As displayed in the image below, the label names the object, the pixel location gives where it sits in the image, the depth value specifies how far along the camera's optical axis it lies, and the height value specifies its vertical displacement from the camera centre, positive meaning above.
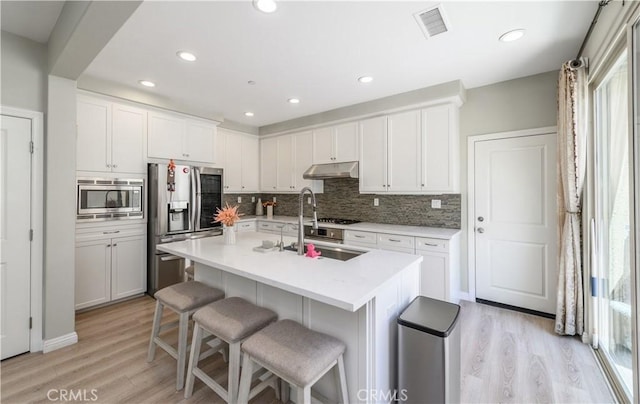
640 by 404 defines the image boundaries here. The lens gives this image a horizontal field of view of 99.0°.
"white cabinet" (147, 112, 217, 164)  3.60 +0.92
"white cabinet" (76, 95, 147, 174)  3.02 +0.79
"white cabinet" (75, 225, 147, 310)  3.01 -0.72
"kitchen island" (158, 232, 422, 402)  1.42 -0.56
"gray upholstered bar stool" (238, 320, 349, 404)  1.24 -0.74
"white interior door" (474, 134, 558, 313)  2.91 -0.21
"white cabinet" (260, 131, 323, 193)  4.57 +0.73
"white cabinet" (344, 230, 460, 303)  2.92 -0.63
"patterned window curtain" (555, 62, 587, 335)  2.33 +0.10
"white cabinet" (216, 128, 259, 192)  4.70 +0.78
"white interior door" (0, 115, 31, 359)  2.15 -0.24
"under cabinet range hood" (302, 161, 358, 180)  3.87 +0.48
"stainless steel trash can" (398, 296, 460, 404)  1.42 -0.83
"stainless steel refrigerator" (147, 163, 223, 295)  3.45 -0.15
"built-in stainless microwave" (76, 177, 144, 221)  3.04 +0.06
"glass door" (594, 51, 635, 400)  1.81 -0.15
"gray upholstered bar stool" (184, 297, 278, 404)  1.54 -0.73
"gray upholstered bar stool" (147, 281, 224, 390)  1.88 -0.72
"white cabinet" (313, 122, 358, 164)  4.00 +0.91
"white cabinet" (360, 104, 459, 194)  3.23 +0.65
